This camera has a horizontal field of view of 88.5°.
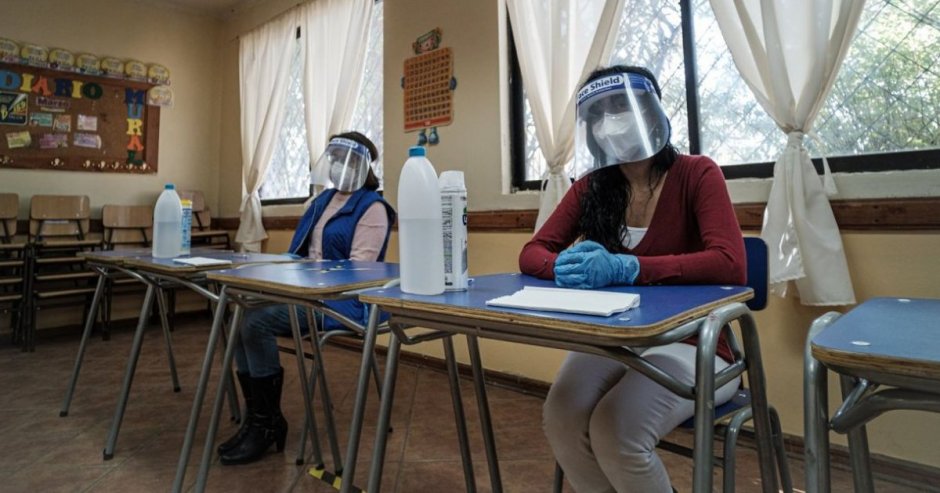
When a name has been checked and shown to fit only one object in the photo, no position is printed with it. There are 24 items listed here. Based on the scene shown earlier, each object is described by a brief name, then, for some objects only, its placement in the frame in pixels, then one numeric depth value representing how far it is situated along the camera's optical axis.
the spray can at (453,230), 0.84
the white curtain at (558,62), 2.05
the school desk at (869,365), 0.46
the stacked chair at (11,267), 3.19
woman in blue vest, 1.63
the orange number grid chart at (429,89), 2.61
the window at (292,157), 3.73
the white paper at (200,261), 1.56
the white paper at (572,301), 0.63
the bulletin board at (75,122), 3.52
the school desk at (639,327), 0.58
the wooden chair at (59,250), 3.31
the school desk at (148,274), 1.52
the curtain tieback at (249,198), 3.87
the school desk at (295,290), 1.00
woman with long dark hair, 0.87
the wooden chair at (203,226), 4.15
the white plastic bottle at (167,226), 1.92
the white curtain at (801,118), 1.47
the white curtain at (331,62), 3.08
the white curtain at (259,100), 3.76
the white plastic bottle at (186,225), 1.99
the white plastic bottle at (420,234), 0.82
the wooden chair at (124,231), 3.68
